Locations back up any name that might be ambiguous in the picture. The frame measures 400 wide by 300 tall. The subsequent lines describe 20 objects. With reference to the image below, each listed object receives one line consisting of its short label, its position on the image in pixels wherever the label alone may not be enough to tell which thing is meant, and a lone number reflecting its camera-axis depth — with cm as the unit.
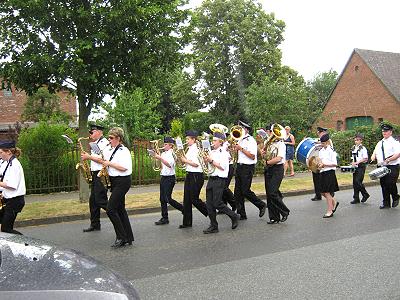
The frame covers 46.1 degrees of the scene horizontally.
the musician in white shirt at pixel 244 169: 910
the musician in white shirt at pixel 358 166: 1171
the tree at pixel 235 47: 3647
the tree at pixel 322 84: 6569
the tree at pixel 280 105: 2305
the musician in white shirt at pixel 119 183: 714
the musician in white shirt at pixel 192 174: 858
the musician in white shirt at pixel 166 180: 932
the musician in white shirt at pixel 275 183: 894
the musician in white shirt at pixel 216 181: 823
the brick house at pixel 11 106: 4312
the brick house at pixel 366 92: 3603
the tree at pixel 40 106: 3184
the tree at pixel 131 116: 3102
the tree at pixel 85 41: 952
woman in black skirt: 952
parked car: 224
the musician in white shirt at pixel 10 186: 669
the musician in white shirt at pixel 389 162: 1072
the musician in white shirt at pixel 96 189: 835
